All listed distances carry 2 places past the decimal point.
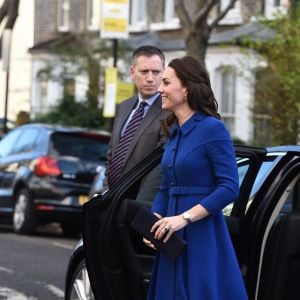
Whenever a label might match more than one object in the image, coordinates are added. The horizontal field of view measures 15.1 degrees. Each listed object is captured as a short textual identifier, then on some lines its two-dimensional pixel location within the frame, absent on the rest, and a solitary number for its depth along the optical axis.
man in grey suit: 7.00
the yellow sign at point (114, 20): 19.73
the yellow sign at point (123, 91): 19.80
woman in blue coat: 5.32
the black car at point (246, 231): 6.04
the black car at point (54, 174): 15.60
